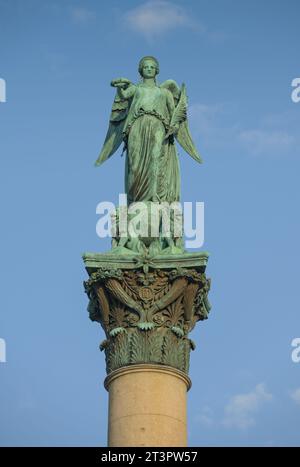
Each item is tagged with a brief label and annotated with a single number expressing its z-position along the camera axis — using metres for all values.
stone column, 36.56
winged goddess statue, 40.78
